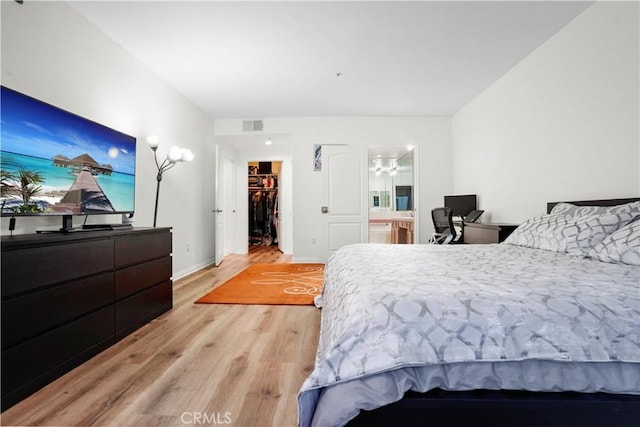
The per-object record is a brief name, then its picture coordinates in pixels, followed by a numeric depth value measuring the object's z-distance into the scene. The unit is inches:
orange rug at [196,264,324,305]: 120.5
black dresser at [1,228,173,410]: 55.9
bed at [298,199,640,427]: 34.8
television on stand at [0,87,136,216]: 69.2
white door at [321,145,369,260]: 210.8
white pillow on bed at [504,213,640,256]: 70.4
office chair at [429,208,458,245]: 144.0
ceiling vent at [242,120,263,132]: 206.5
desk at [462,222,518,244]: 120.6
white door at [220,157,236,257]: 238.3
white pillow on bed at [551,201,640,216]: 73.1
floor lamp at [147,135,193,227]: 126.6
